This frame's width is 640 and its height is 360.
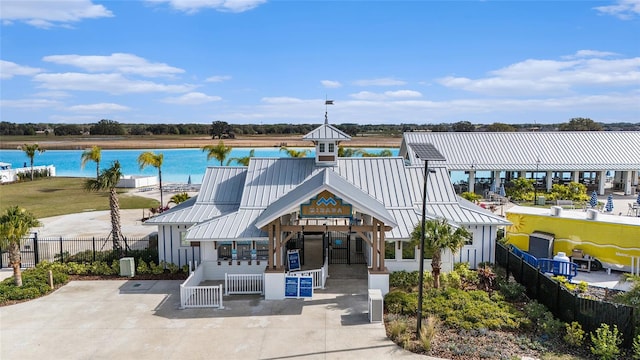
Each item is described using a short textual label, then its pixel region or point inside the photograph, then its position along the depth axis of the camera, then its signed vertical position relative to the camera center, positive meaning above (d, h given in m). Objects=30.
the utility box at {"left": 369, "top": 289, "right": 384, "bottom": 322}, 15.52 -5.38
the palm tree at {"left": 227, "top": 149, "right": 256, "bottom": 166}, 40.68 -1.24
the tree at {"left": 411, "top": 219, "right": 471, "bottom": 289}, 16.77 -3.34
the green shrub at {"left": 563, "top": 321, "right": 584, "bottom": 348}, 13.47 -5.47
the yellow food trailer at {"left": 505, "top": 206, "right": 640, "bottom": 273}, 20.23 -3.92
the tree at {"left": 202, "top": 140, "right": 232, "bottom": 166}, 40.44 -0.45
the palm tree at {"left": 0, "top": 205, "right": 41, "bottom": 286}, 18.45 -3.44
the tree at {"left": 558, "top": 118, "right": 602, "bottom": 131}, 126.56 +6.78
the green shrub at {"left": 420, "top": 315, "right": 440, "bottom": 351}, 13.64 -5.65
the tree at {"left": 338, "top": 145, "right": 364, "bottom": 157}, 45.55 -0.54
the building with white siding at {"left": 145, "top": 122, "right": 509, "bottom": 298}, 17.83 -2.99
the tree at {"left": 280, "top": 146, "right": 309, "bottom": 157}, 42.42 -0.63
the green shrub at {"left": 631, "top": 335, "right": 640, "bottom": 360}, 12.25 -5.32
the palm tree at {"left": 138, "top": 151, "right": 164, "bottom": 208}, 35.56 -0.96
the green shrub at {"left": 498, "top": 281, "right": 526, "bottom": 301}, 17.22 -5.36
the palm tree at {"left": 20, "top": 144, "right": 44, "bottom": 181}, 56.91 -0.46
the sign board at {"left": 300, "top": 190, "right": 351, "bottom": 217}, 17.45 -2.23
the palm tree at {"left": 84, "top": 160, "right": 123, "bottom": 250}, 22.89 -1.95
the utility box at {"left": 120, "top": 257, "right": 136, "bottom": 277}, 20.64 -5.37
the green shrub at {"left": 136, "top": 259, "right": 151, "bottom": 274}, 20.94 -5.52
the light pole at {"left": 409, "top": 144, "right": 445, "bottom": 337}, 13.37 -0.27
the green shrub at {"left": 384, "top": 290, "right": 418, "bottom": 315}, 16.25 -5.56
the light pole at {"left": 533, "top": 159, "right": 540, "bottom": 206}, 38.09 -3.69
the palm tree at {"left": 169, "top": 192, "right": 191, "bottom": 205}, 30.72 -3.43
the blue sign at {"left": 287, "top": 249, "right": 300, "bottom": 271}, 20.28 -4.91
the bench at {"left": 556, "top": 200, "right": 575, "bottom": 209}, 35.75 -4.24
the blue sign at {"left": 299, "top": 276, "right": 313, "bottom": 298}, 17.86 -5.36
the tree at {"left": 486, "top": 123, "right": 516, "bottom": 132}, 126.72 +5.93
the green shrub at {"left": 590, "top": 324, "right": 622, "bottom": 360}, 12.57 -5.37
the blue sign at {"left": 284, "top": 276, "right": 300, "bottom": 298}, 17.92 -5.37
